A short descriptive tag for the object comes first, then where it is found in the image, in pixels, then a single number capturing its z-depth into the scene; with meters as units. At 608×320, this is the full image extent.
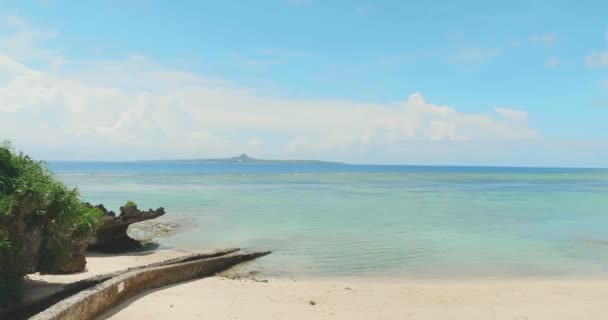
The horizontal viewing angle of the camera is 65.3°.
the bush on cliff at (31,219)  8.74
